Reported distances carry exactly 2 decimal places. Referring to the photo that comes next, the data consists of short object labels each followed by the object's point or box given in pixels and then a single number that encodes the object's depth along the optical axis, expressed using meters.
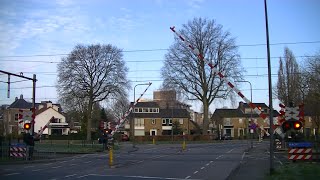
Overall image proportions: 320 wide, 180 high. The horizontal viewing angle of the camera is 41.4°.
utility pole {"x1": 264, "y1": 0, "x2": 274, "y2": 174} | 18.25
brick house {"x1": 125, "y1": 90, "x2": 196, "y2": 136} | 110.75
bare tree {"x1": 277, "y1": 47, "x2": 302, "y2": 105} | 53.07
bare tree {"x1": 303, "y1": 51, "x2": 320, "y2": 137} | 42.72
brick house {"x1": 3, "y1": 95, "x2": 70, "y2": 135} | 105.81
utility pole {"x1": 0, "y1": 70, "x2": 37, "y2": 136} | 32.50
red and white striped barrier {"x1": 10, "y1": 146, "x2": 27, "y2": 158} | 29.91
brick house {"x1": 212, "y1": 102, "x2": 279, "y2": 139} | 114.75
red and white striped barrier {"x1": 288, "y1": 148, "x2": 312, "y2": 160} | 23.64
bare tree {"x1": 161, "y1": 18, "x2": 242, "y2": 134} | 66.75
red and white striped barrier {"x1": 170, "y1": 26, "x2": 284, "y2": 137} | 23.14
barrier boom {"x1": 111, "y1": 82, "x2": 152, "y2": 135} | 49.28
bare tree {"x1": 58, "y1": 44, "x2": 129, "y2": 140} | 67.75
